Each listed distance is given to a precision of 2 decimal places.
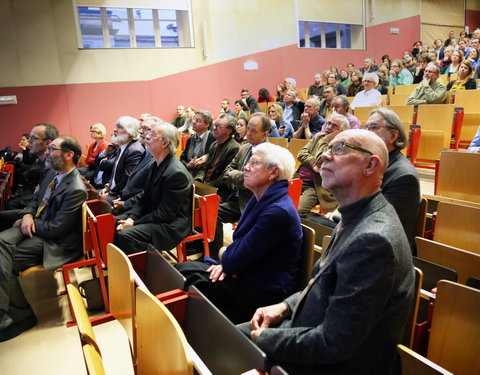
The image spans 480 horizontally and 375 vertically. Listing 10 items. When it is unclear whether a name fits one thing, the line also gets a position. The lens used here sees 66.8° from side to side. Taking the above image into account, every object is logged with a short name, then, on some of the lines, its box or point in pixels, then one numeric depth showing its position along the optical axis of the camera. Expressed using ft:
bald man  3.13
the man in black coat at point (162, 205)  8.00
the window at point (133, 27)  23.38
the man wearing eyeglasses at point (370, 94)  18.02
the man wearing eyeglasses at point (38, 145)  10.05
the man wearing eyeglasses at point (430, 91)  15.52
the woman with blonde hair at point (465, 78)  16.19
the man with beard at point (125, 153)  11.00
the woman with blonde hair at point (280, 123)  16.03
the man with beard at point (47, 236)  7.25
